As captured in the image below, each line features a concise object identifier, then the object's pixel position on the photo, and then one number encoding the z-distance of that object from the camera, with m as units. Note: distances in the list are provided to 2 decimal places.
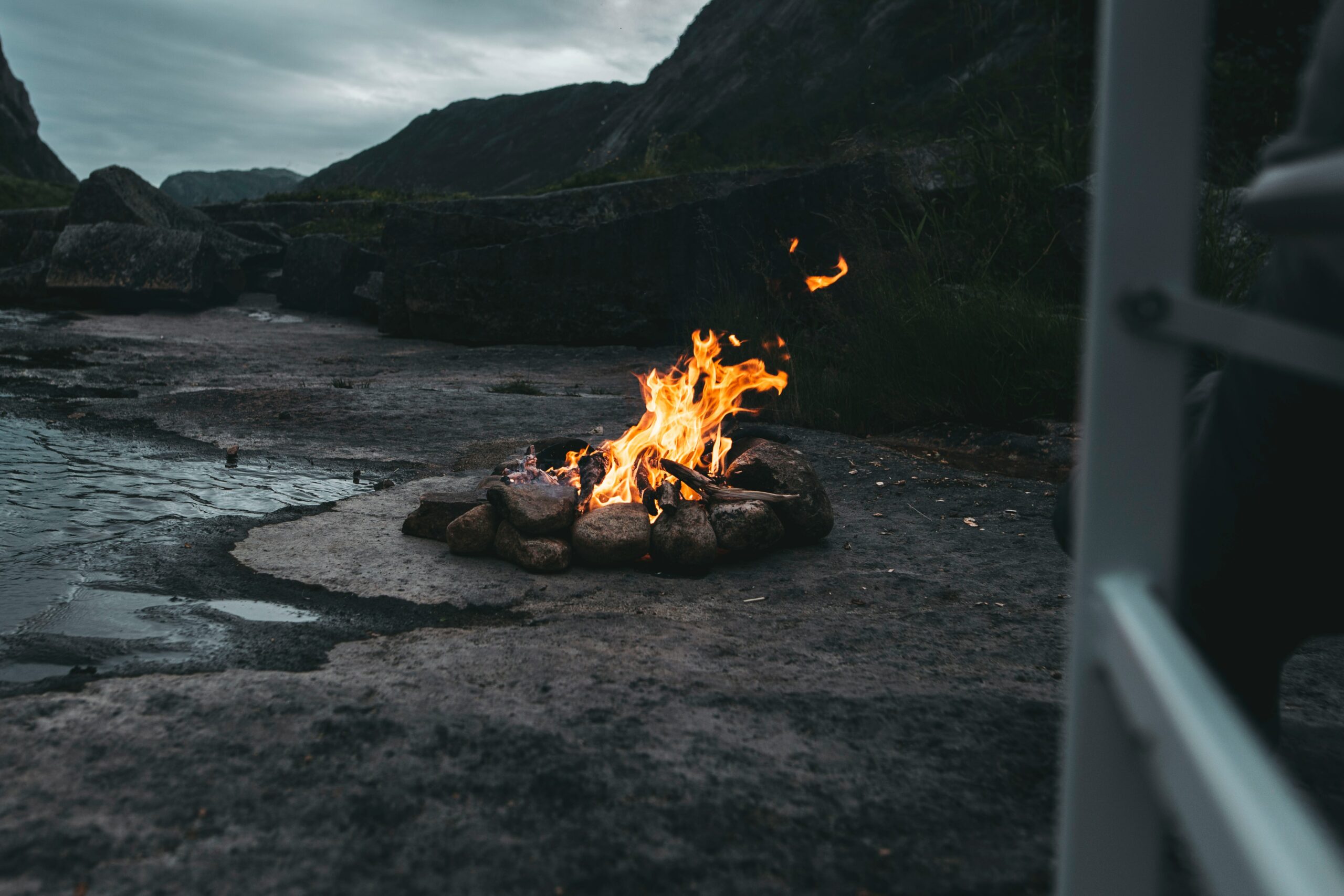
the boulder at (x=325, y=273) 11.10
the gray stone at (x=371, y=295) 10.47
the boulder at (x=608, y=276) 8.59
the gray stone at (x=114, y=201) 11.37
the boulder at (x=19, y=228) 12.36
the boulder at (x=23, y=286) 10.20
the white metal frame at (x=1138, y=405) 0.57
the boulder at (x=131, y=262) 10.08
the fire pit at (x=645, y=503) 3.03
